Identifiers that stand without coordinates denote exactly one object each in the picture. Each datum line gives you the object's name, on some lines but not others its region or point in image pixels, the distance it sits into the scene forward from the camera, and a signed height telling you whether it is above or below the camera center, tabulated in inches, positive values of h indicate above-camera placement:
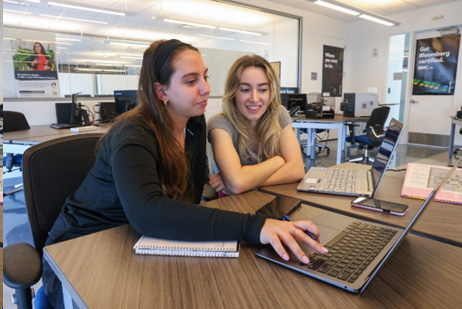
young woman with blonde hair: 60.9 -4.8
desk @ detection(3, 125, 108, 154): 108.1 -14.3
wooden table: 22.5 -14.2
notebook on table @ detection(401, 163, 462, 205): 45.0 -13.8
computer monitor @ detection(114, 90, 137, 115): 145.4 -1.6
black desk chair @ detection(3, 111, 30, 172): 126.9 -12.6
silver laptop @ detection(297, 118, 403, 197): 46.4 -13.9
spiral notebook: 28.8 -13.5
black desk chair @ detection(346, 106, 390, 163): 178.9 -20.6
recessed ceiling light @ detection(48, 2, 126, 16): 174.5 +47.9
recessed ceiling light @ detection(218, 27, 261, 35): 241.2 +48.6
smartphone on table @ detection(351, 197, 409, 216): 39.3 -14.1
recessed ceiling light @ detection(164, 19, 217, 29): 224.4 +50.2
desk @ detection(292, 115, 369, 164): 173.2 -16.6
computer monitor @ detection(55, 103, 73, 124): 171.2 -8.4
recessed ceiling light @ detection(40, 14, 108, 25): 181.0 +44.3
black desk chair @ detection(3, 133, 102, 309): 40.6 -10.7
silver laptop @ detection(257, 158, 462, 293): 24.5 -13.8
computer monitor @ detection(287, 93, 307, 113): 208.5 -4.4
